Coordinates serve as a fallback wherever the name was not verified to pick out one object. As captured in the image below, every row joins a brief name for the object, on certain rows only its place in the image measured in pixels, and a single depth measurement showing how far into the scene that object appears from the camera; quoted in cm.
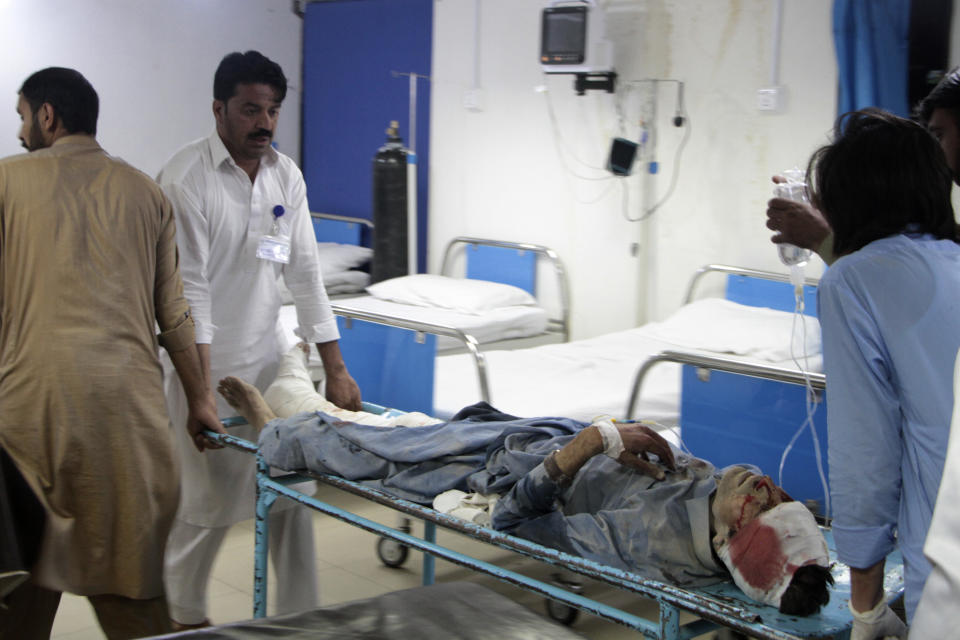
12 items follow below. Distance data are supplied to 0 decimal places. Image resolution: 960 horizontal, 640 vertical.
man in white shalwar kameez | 285
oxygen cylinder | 586
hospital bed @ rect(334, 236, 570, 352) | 530
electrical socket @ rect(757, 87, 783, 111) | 475
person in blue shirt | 157
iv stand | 589
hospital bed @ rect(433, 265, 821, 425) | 398
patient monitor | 514
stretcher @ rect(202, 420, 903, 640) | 173
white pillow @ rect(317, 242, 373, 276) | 620
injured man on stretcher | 188
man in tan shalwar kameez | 236
